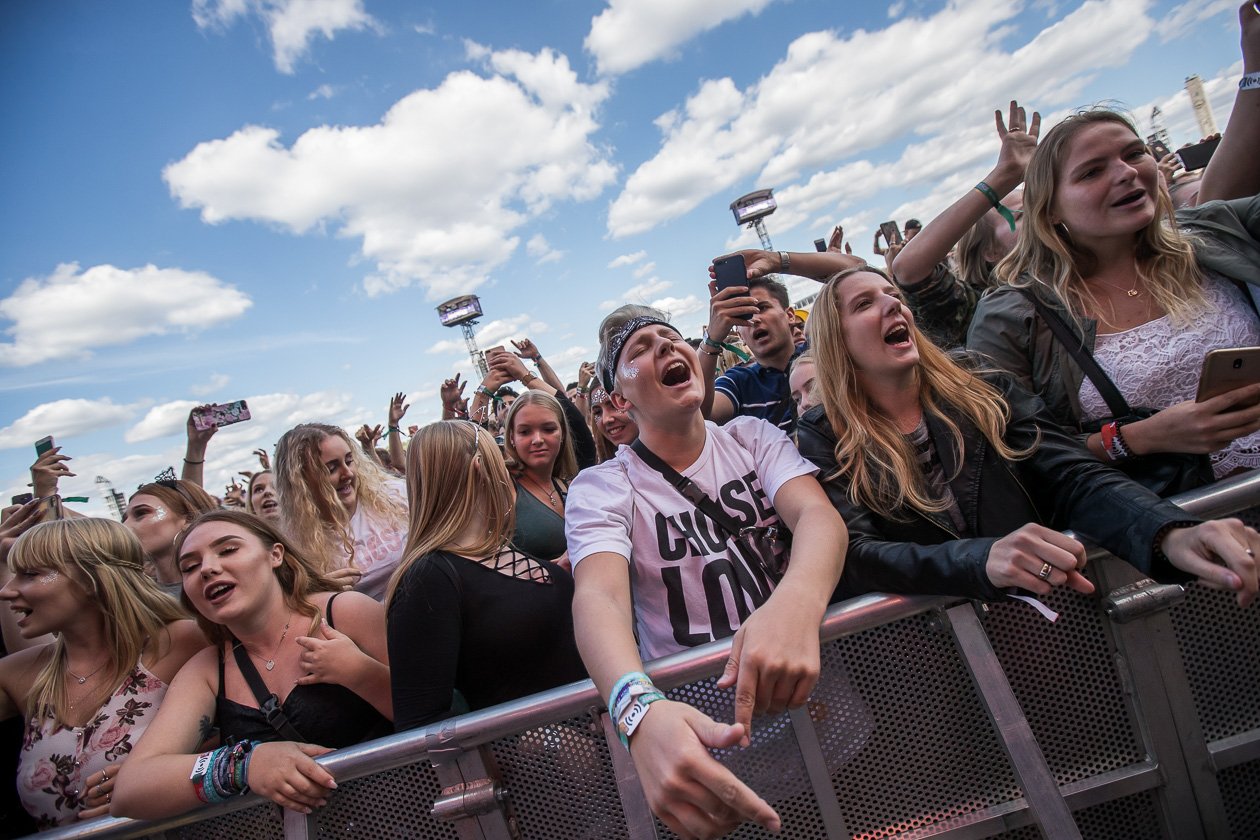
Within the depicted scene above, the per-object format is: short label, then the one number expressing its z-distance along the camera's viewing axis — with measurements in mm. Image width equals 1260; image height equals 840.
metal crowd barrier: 1402
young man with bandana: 1047
